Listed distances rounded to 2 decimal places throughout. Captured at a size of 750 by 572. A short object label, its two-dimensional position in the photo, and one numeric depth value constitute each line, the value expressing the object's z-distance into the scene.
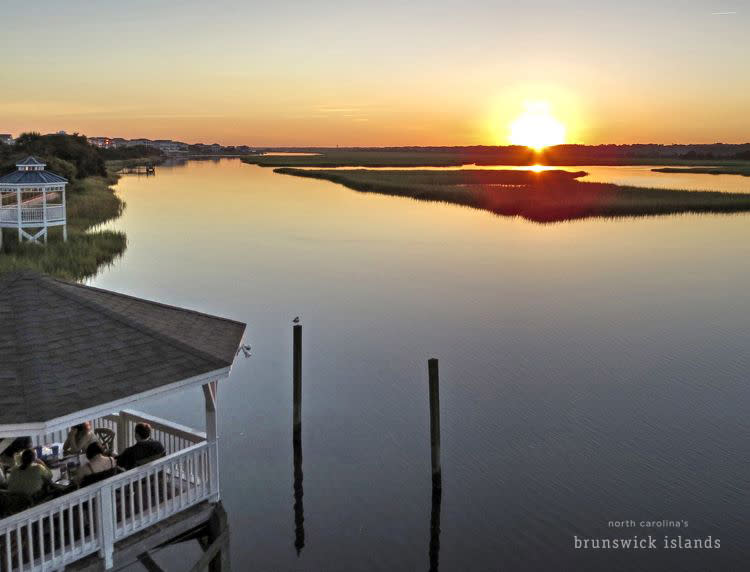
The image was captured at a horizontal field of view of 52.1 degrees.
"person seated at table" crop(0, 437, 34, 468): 10.00
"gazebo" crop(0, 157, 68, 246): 33.75
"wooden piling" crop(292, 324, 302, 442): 15.74
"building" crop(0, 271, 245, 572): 7.68
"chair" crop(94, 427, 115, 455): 10.55
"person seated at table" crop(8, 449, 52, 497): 8.20
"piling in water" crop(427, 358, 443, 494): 13.46
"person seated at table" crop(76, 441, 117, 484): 8.70
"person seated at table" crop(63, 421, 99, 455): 10.01
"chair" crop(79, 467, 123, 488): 8.66
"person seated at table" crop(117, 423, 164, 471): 9.13
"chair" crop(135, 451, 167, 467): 9.14
